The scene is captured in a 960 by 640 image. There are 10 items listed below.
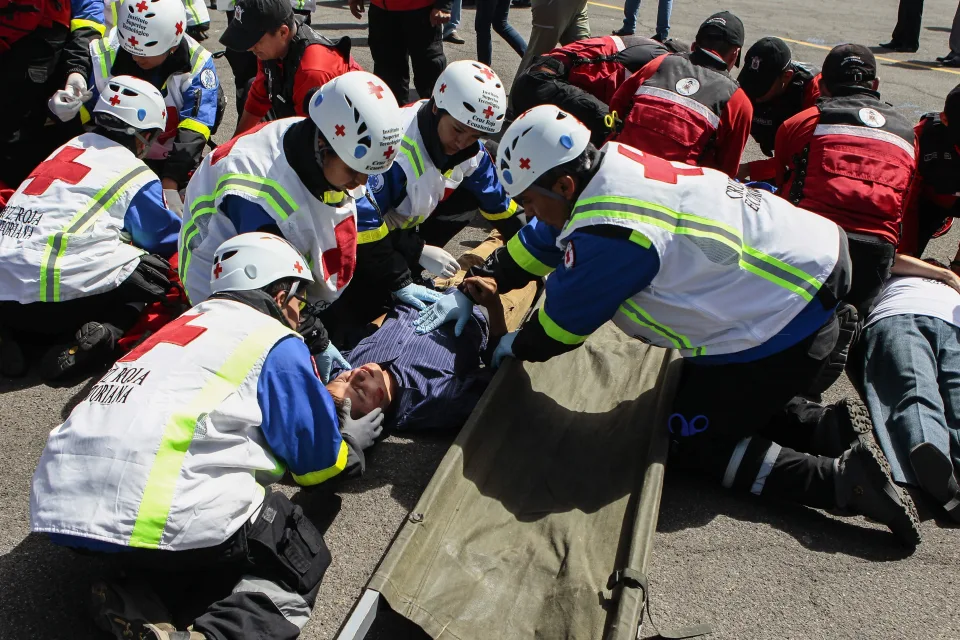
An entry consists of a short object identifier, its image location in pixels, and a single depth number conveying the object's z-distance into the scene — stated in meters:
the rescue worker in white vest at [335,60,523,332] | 4.29
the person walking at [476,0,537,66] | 8.41
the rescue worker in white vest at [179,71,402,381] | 3.51
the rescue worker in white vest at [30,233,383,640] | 2.52
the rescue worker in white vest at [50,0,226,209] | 5.21
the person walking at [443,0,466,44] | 10.57
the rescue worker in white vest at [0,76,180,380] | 4.11
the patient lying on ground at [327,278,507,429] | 3.88
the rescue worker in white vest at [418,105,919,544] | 3.26
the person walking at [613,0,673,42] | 10.33
